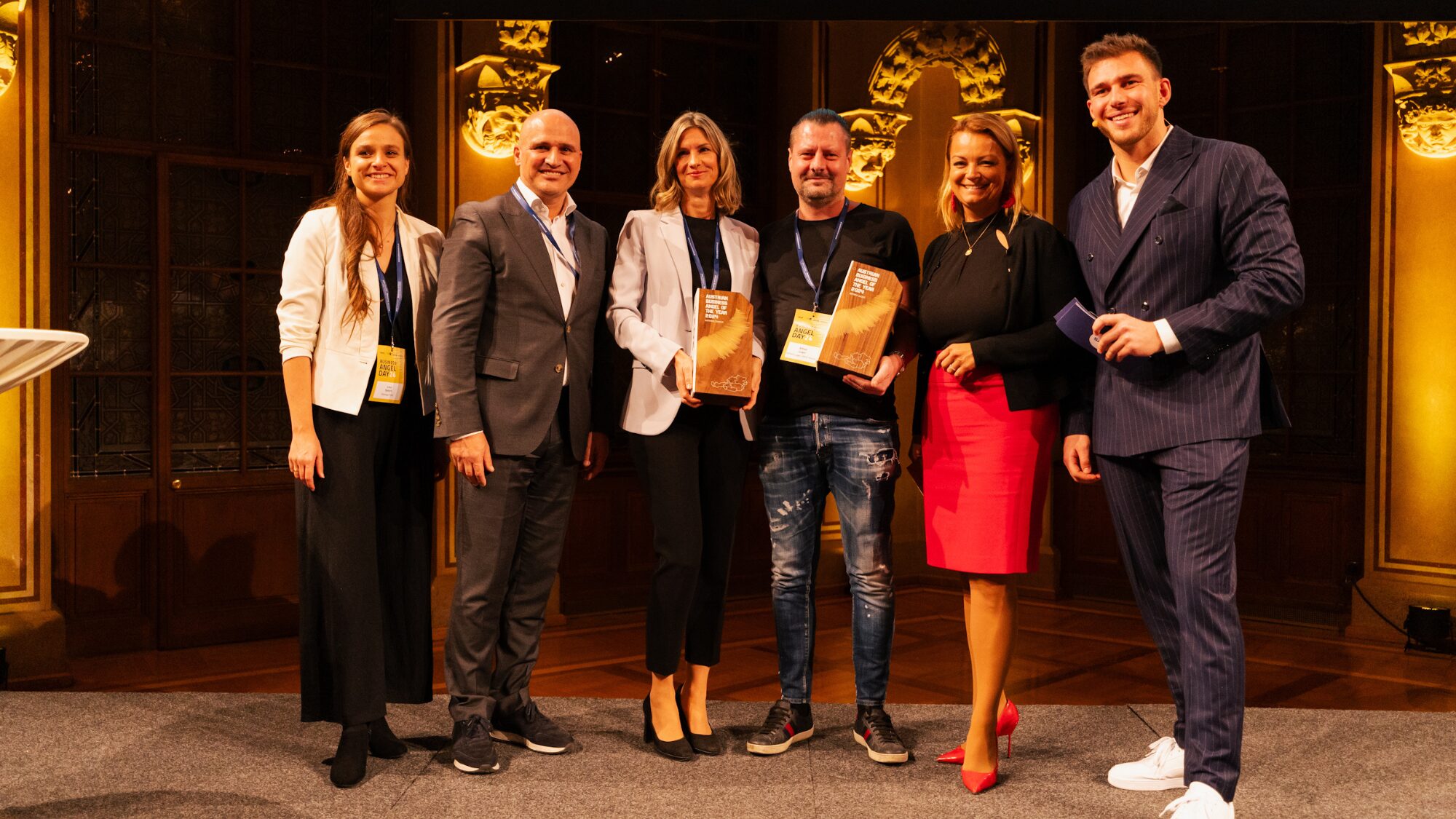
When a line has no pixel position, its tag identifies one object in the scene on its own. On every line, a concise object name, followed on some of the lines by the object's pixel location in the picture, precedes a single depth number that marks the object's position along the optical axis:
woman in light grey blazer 2.65
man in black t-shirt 2.68
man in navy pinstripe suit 2.18
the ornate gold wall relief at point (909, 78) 5.82
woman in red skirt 2.47
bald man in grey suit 2.56
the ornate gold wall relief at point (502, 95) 4.88
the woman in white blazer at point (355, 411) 2.50
